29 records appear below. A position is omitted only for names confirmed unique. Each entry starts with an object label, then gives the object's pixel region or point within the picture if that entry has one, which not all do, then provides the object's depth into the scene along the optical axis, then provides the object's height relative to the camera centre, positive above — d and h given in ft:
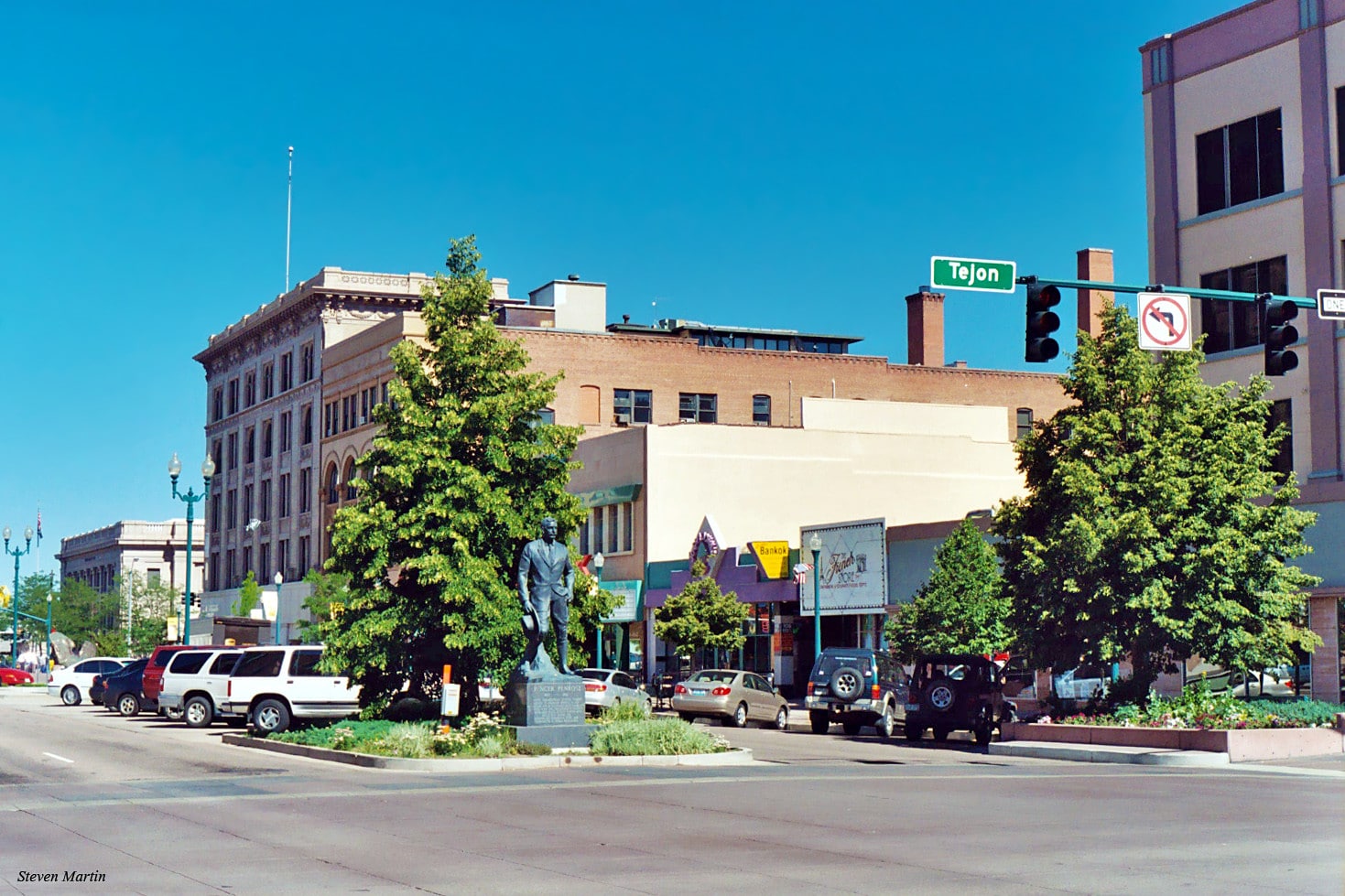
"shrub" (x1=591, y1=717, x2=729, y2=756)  84.69 -7.14
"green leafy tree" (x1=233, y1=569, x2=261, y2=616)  299.79 +1.73
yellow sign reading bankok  181.16 +5.62
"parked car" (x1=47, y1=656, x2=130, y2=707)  189.16 -8.40
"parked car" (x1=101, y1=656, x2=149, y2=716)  156.15 -8.25
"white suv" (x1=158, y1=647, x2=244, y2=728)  128.77 -6.46
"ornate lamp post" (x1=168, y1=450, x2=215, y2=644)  152.66 +12.74
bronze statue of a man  89.40 +1.22
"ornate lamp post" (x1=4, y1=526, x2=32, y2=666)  297.53 +10.48
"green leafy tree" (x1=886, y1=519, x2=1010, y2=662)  138.62 +0.17
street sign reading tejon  65.31 +13.87
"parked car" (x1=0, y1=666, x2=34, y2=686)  283.59 -12.68
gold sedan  136.46 -7.89
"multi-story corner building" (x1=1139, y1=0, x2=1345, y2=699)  126.21 +35.47
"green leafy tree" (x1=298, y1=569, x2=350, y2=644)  183.62 +1.54
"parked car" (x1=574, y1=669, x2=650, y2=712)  134.00 -7.02
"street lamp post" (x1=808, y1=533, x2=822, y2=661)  147.95 +2.90
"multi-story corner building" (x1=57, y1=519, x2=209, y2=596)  469.57 +16.61
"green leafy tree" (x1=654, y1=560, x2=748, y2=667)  171.63 -1.24
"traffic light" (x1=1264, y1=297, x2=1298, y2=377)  69.41 +11.96
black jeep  109.60 -6.12
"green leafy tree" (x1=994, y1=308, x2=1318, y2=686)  100.07 +4.93
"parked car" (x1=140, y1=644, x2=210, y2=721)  139.95 -6.14
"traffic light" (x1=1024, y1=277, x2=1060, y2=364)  66.08 +11.89
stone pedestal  86.17 -5.73
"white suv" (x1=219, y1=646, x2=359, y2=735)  115.85 -6.26
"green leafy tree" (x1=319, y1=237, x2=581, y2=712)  102.06 +6.32
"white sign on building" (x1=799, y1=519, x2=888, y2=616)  168.35 +4.23
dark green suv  123.13 -6.63
